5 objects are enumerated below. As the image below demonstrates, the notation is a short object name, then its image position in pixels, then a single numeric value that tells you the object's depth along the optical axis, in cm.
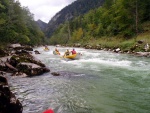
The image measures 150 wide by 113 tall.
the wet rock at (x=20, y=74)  888
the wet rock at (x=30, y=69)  919
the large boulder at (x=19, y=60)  1007
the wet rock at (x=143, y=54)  1602
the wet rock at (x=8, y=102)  403
